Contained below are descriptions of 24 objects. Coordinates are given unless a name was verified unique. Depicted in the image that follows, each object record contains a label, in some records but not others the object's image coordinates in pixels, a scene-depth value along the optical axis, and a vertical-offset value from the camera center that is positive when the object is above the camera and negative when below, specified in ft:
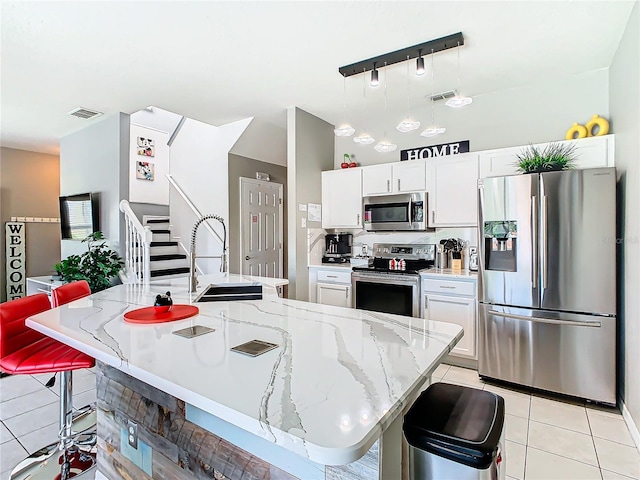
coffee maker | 14.61 -0.35
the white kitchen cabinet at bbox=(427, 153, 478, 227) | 11.47 +1.64
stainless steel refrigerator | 8.55 -1.16
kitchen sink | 7.06 -1.17
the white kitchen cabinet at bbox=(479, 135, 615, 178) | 9.51 +2.43
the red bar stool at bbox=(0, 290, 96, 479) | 5.86 -2.11
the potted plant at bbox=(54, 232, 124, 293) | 13.03 -1.06
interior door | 17.19 +0.63
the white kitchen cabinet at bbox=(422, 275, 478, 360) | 10.77 -2.14
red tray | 5.20 -1.18
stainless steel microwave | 12.42 +0.99
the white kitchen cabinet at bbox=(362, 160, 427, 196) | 12.48 +2.29
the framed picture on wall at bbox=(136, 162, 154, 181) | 19.39 +3.99
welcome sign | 18.31 -1.00
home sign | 12.63 +3.34
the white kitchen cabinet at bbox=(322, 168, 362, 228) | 13.88 +1.68
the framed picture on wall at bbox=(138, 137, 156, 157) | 19.37 +5.36
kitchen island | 2.61 -1.31
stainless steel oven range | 11.74 -1.46
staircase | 16.63 -0.70
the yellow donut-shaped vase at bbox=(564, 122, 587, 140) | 10.16 +3.14
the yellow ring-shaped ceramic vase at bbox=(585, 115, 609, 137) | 9.82 +3.25
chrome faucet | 7.41 -0.72
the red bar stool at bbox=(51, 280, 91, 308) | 7.36 -1.16
